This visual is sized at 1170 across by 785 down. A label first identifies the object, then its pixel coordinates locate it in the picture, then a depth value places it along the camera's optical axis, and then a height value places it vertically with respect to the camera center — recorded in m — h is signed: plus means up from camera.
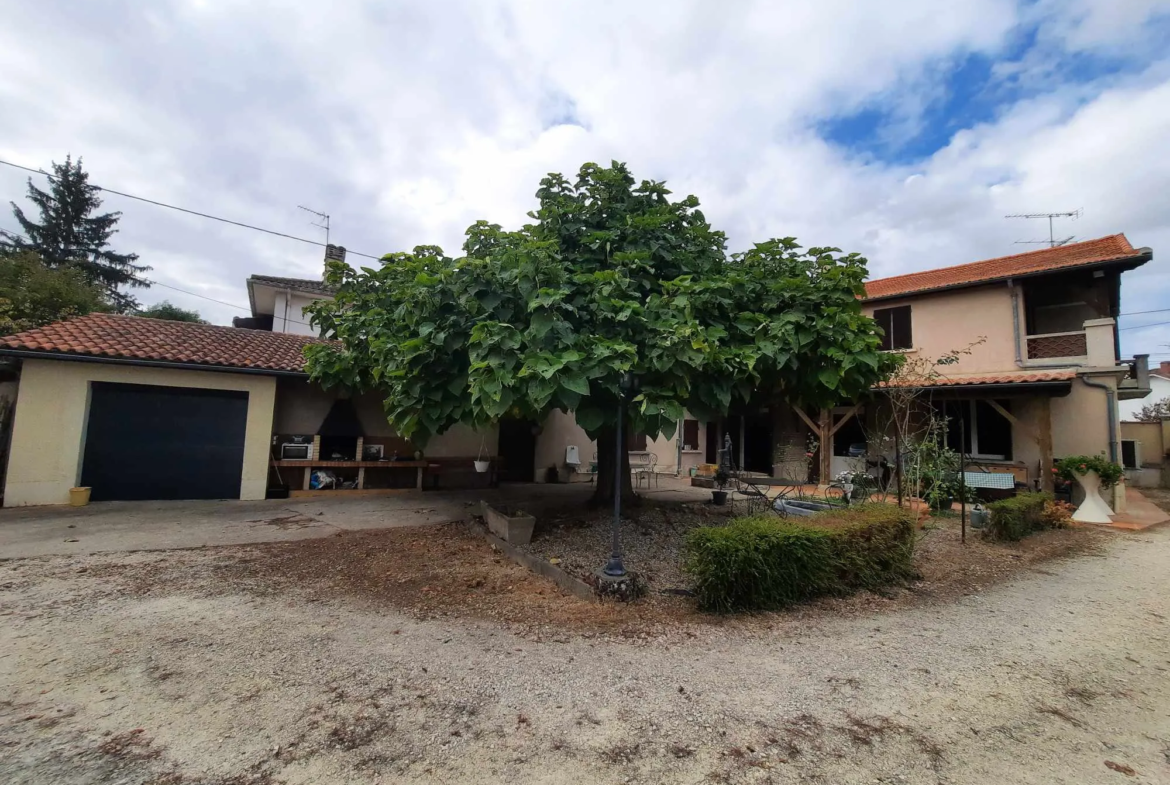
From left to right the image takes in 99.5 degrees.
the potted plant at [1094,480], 8.82 -0.51
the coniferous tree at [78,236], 26.73 +9.79
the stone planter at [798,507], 7.13 -0.98
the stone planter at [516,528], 6.09 -1.21
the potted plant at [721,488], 9.16 -1.01
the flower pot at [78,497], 8.14 -1.36
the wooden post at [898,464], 6.70 -0.27
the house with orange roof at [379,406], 8.40 +0.49
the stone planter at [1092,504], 8.79 -0.94
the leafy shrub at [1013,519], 6.89 -1.00
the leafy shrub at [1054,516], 7.91 -1.06
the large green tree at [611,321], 4.61 +1.22
